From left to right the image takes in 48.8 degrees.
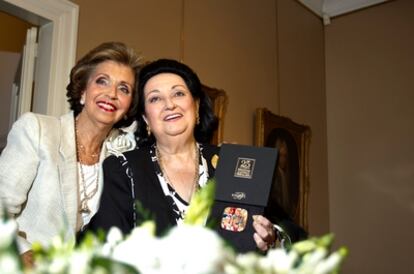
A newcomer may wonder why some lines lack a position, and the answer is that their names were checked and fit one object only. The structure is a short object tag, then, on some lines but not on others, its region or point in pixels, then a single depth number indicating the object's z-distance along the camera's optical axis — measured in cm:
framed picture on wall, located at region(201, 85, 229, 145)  392
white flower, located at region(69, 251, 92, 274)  57
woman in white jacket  197
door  301
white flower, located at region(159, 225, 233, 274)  60
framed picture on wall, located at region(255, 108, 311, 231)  449
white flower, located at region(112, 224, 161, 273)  61
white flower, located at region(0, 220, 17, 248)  55
